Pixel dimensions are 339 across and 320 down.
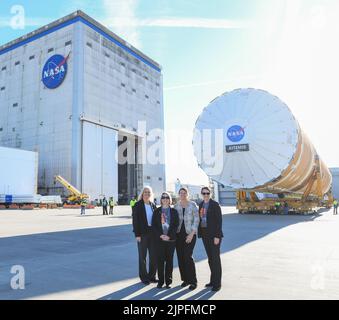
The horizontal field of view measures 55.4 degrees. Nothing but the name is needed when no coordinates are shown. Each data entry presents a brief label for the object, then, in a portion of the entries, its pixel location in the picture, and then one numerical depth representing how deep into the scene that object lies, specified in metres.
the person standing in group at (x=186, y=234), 5.38
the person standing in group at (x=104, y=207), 24.51
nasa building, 47.97
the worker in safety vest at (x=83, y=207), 24.98
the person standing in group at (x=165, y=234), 5.41
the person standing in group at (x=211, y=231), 5.24
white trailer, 38.78
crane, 43.06
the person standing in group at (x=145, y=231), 5.67
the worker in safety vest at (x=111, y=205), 25.06
